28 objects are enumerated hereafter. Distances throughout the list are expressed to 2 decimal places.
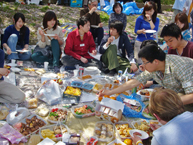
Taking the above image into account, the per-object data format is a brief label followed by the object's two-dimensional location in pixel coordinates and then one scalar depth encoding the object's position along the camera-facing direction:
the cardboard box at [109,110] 2.43
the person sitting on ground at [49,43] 3.99
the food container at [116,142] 2.09
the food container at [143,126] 2.29
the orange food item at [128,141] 2.12
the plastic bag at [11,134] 2.02
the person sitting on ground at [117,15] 5.22
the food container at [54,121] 2.38
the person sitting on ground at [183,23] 4.05
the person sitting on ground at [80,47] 3.95
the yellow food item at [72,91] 2.97
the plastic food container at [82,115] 2.58
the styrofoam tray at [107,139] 2.21
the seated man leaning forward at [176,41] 2.72
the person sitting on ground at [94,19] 5.08
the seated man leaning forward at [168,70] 2.21
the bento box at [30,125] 2.22
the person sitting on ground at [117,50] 3.97
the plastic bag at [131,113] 2.67
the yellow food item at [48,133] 2.14
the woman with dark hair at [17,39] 3.95
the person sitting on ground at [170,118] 1.32
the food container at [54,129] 2.14
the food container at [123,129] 2.21
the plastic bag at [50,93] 2.87
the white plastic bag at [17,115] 2.33
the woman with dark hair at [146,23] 4.61
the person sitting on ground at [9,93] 2.66
